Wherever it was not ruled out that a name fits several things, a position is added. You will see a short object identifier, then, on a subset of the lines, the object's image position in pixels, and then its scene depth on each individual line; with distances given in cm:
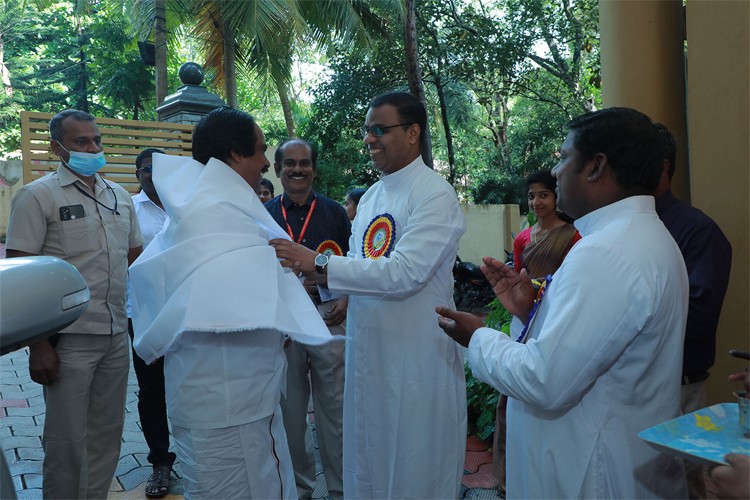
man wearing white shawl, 213
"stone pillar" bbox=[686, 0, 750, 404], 359
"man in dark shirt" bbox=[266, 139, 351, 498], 376
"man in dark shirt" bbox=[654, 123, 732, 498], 264
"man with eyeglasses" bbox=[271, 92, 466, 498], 284
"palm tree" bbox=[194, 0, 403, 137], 1251
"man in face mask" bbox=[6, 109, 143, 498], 311
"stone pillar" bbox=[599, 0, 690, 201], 439
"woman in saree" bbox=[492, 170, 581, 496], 385
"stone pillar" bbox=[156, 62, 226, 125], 740
